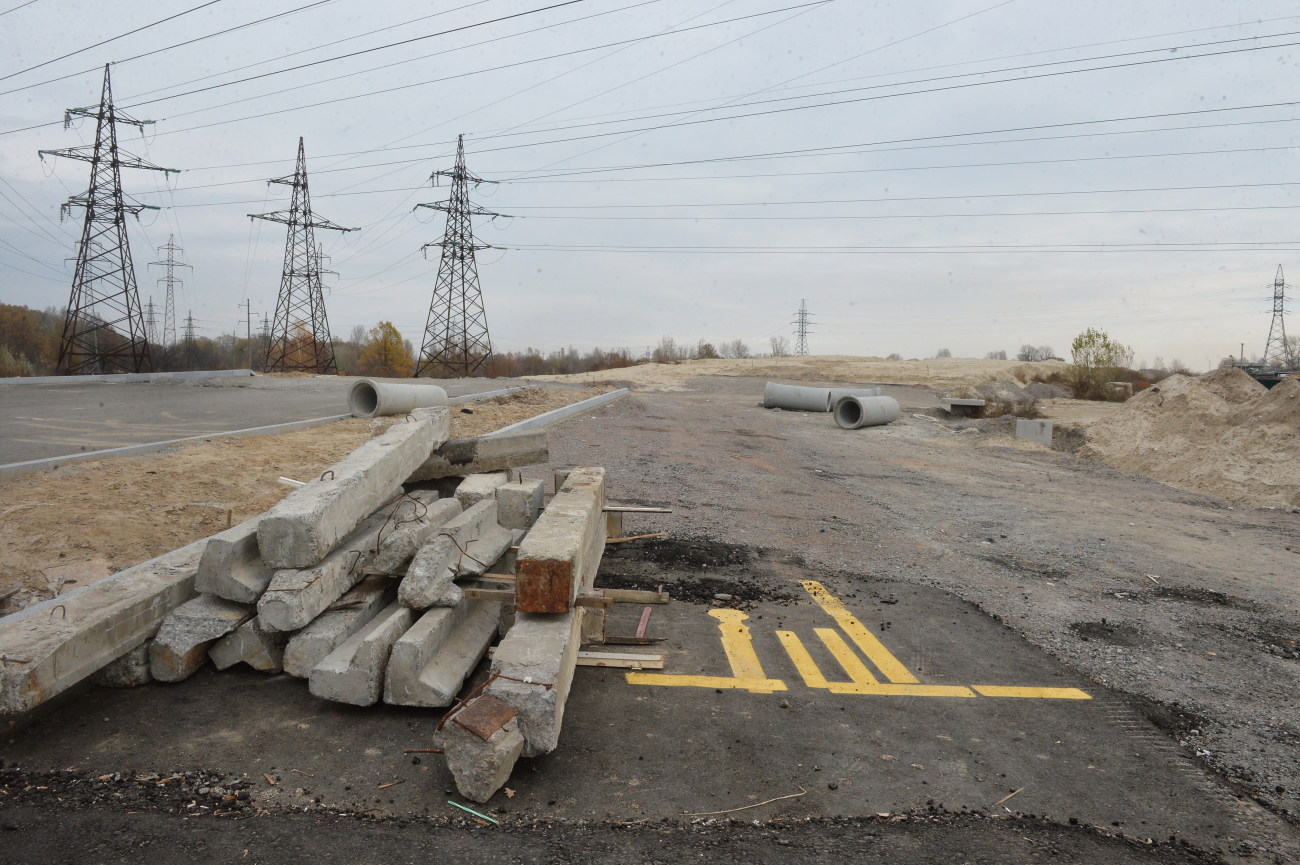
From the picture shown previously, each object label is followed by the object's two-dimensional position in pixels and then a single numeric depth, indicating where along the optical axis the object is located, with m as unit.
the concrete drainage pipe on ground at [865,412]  20.44
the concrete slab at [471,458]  6.79
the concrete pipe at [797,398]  24.66
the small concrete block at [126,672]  4.27
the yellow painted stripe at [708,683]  4.62
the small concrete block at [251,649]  4.46
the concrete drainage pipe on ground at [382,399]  14.21
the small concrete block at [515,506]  6.08
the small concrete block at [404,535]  4.71
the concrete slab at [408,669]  3.99
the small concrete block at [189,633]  4.33
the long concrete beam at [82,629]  3.52
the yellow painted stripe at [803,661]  4.75
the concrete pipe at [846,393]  22.47
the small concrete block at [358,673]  4.01
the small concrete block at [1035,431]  18.48
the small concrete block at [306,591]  4.21
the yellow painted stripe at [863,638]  4.96
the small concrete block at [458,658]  4.02
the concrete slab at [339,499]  4.30
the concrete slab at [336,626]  4.30
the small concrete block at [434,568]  4.39
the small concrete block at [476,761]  3.24
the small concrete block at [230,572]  4.34
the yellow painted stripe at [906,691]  4.62
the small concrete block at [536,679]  3.47
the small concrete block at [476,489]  6.05
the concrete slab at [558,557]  4.05
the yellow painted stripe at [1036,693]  4.68
